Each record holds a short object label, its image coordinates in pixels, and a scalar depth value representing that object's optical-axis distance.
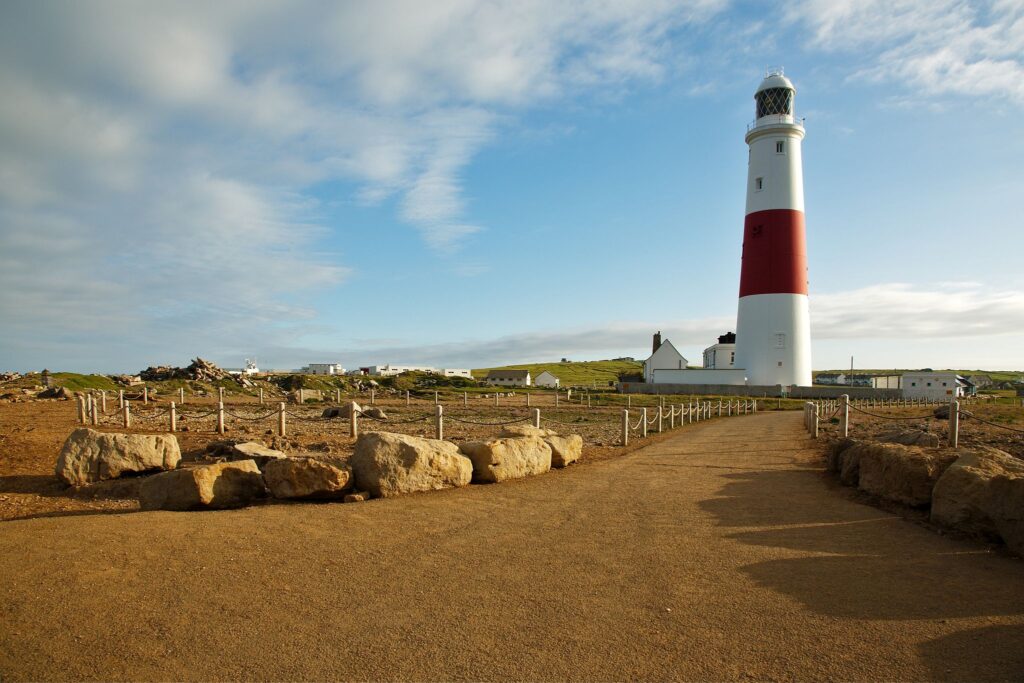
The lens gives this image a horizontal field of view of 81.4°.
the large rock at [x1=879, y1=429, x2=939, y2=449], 11.47
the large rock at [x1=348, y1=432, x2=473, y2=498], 9.41
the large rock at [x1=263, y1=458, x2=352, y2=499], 8.98
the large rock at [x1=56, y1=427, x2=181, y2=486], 10.53
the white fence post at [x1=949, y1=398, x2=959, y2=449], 11.79
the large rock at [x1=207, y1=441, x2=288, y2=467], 11.19
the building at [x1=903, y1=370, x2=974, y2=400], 52.69
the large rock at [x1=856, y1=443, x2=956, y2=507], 8.23
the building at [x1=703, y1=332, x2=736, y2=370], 54.81
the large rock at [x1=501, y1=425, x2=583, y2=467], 12.89
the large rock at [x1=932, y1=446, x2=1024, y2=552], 6.48
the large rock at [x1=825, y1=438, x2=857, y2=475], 11.29
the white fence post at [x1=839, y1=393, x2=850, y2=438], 15.68
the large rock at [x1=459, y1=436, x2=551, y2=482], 10.88
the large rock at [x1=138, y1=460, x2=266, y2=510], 8.50
